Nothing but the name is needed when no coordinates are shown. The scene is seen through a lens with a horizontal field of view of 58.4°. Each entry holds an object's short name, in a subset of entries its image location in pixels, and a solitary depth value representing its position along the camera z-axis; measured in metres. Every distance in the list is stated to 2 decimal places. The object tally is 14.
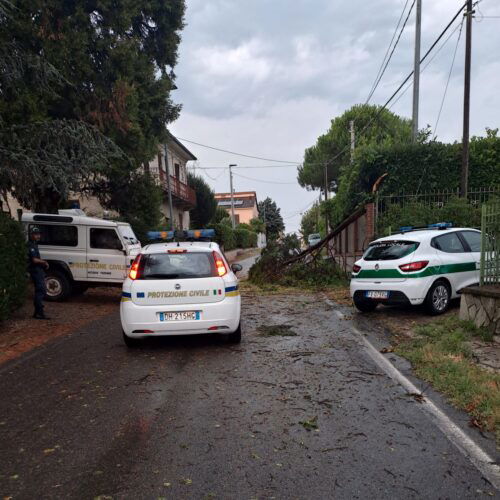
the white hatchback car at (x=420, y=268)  8.06
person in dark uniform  8.98
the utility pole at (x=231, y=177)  49.80
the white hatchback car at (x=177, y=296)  6.24
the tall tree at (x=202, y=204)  35.94
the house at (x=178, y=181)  28.33
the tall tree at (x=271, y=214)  90.16
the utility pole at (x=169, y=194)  24.08
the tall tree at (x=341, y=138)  37.91
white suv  11.53
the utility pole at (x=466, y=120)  14.45
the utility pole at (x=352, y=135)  31.76
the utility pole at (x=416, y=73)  17.09
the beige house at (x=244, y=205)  85.38
